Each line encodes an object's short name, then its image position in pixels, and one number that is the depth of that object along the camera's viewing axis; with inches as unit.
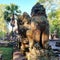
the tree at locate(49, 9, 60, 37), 477.9
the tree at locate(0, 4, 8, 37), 877.0
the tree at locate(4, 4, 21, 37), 540.8
